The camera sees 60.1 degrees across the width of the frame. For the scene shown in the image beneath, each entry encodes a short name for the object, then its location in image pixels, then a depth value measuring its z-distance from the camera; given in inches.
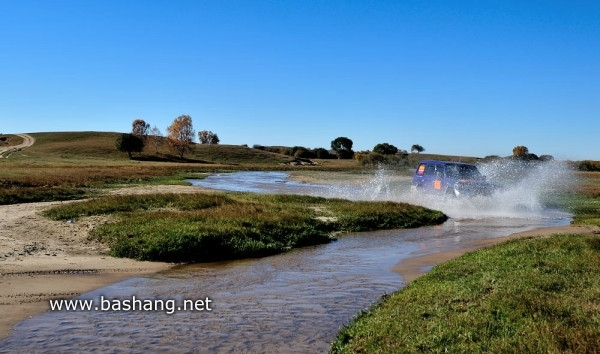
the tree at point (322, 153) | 6235.7
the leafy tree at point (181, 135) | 5359.3
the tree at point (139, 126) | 6508.9
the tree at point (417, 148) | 6884.8
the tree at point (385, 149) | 6039.9
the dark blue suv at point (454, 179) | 1093.1
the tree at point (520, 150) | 4985.2
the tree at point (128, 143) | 4766.2
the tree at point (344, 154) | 6220.5
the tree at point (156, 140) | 5669.3
